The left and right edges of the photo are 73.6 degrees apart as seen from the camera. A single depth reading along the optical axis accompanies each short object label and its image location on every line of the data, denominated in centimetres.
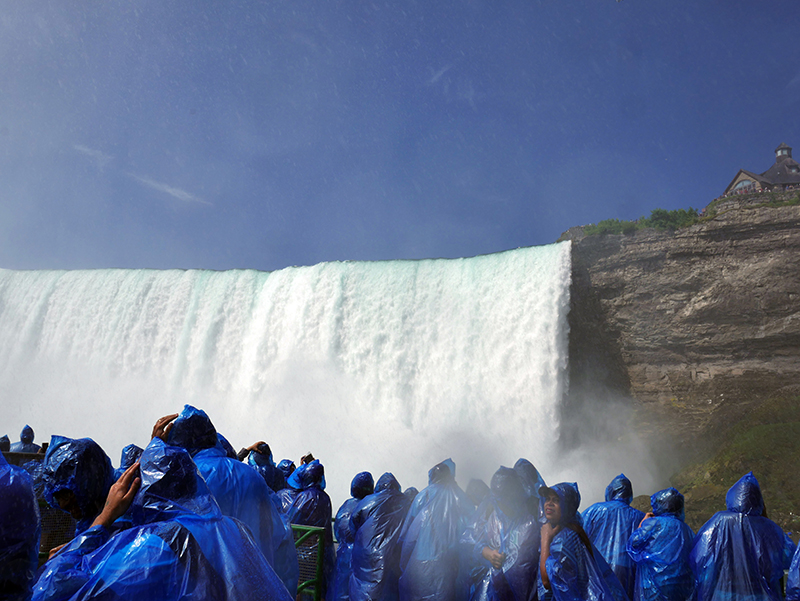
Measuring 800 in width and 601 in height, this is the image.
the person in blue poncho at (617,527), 499
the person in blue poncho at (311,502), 532
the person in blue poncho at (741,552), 424
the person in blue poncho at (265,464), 560
